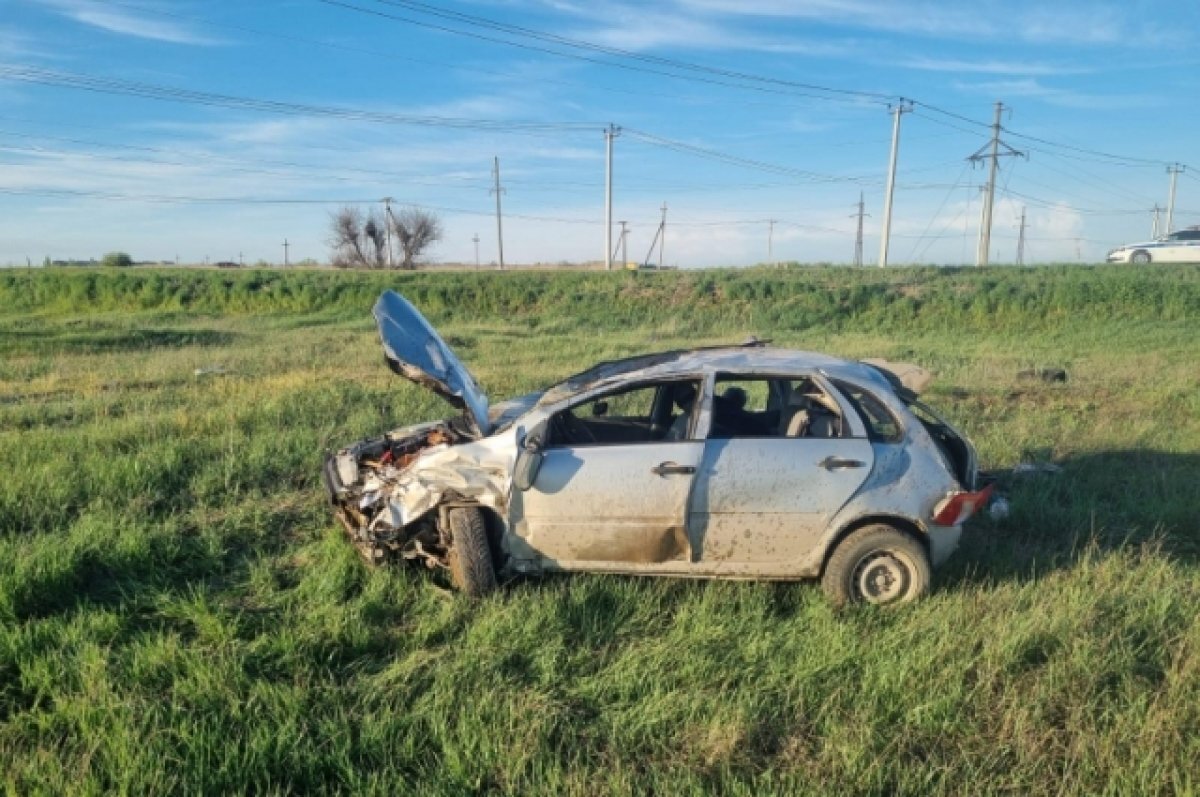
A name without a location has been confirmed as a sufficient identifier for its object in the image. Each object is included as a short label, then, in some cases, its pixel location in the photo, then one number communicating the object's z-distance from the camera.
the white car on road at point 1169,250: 35.41
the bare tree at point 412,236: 57.62
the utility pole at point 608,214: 46.41
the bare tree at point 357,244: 56.41
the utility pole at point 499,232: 55.88
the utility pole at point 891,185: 38.81
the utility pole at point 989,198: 41.44
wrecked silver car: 4.58
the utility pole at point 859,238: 74.31
